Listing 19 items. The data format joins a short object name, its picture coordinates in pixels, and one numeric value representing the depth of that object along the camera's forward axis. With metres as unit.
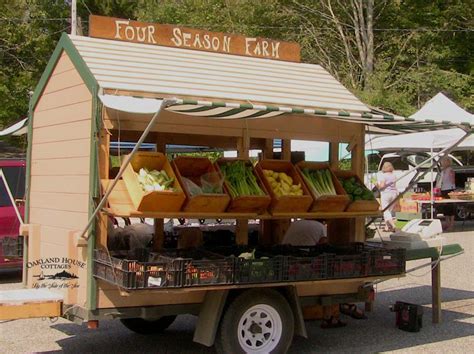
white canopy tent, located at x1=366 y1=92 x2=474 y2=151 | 14.66
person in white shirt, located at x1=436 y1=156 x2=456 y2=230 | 17.81
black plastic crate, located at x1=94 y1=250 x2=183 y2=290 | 5.34
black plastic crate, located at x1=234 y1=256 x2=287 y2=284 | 5.80
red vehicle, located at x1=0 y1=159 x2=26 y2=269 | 10.31
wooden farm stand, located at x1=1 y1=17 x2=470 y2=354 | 5.76
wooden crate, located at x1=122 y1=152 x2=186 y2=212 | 5.54
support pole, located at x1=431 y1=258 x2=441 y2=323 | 7.96
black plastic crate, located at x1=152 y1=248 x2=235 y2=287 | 5.55
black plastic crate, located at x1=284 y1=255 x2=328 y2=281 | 6.05
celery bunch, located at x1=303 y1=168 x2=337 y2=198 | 6.66
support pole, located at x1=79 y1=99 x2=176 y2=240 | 4.97
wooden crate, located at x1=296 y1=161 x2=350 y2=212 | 6.56
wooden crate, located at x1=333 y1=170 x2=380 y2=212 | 6.85
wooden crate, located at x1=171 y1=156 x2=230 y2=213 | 5.85
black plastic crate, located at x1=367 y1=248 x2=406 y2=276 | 6.54
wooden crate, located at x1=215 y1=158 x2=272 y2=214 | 6.09
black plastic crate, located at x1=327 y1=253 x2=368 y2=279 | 6.25
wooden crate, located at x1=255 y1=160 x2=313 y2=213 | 6.31
